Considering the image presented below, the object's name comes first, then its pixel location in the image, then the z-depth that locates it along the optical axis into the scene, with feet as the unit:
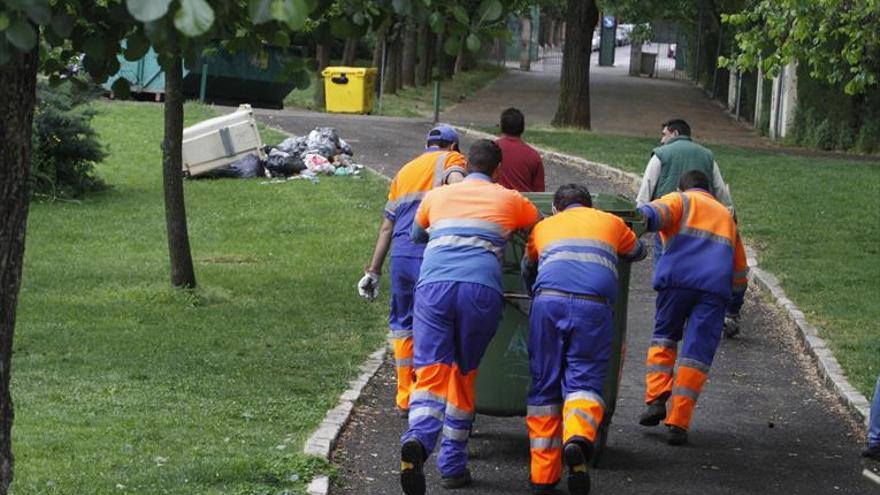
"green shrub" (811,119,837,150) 100.27
